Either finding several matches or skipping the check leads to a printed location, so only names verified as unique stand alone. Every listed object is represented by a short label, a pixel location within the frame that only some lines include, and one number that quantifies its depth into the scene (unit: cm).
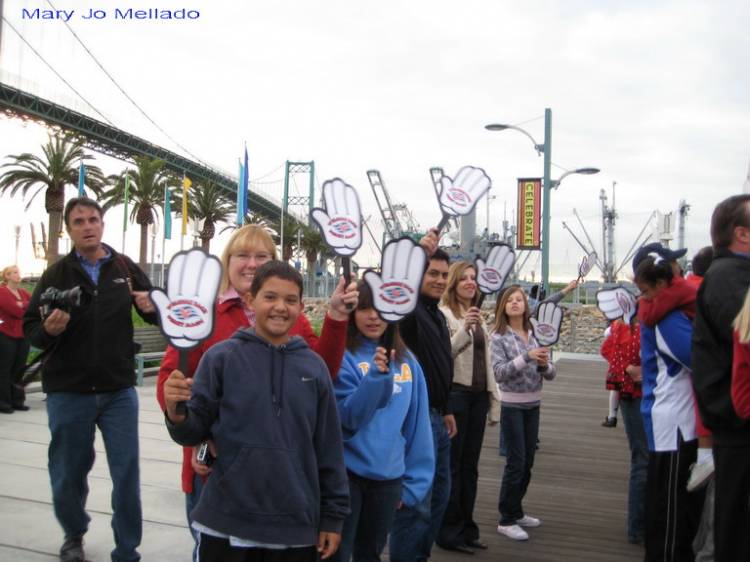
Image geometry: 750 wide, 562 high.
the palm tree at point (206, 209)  4384
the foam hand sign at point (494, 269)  404
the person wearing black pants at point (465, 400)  419
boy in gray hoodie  218
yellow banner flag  2926
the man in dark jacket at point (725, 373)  245
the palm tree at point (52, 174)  3161
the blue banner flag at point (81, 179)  2832
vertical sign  2047
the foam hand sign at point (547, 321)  460
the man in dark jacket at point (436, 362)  362
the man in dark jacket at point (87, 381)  344
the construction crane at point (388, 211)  6169
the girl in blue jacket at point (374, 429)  266
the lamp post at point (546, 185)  1402
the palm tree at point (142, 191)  3628
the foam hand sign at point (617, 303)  488
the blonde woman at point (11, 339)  762
